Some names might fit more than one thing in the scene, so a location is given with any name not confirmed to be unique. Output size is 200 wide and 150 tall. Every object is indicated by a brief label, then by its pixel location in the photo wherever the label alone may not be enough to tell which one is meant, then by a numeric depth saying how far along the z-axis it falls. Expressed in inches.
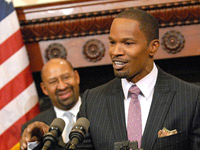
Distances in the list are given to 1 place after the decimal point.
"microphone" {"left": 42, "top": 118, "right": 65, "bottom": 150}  75.3
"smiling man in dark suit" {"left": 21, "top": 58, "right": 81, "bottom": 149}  115.4
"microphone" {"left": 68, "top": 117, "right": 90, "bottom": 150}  74.5
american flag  112.6
